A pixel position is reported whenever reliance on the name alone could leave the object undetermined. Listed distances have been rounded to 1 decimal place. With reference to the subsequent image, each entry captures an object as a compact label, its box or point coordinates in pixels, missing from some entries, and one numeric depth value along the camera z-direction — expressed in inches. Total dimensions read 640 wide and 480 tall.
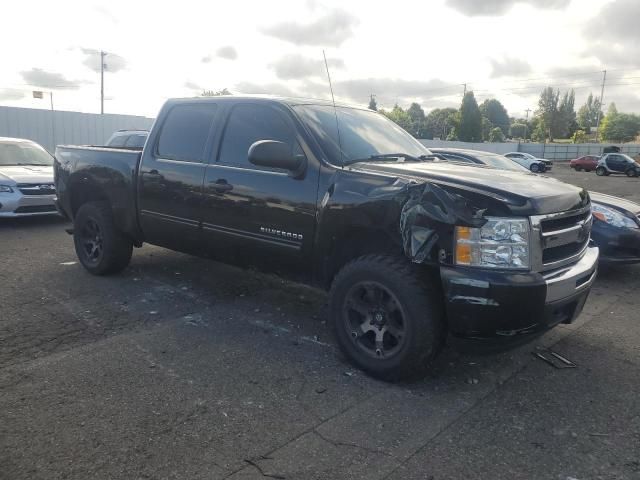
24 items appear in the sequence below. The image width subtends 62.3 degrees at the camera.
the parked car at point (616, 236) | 241.8
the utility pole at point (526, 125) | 4616.1
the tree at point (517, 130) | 5093.5
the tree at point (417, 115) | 4132.6
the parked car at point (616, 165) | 1311.5
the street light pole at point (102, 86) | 1975.5
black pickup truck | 124.6
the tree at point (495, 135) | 3730.3
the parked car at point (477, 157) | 364.2
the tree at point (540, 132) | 3769.7
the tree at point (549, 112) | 3722.9
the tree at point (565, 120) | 3722.9
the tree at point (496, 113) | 5334.6
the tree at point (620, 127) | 4281.5
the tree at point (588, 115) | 5502.0
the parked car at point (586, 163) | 1542.8
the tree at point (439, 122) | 3239.4
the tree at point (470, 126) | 2861.7
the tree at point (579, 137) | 3619.6
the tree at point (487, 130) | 3978.1
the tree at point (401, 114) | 3634.4
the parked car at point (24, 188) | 346.6
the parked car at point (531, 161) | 1507.1
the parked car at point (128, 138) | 475.3
